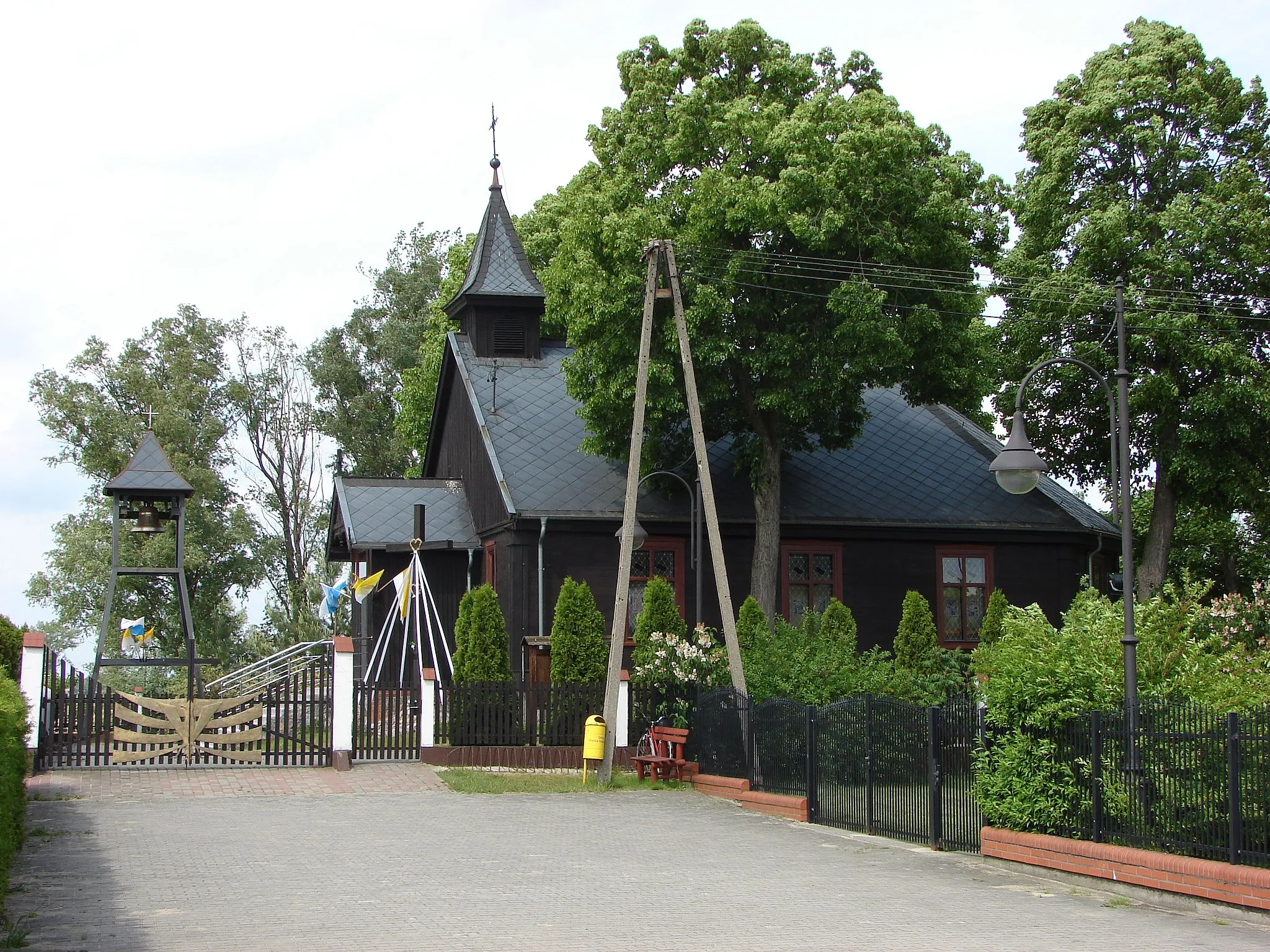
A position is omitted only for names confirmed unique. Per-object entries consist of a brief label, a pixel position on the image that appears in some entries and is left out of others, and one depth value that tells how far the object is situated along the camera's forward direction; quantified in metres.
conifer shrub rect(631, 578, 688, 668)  22.53
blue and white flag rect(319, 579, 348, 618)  26.92
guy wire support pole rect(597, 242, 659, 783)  20.00
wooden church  26.39
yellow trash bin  19.58
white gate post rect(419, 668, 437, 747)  21.27
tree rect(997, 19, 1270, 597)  27.09
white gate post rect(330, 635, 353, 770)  20.42
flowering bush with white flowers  21.17
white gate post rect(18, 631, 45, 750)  19.44
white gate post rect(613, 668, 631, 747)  21.70
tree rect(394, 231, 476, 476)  39.03
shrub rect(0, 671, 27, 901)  9.59
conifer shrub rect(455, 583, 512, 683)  22.12
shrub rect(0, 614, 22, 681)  18.81
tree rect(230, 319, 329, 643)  53.56
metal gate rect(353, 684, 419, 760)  21.31
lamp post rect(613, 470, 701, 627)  21.78
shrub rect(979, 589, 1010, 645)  26.05
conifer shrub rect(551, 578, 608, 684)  22.52
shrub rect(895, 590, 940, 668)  25.39
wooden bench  19.73
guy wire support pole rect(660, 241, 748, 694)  19.48
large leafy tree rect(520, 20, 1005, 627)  23.94
